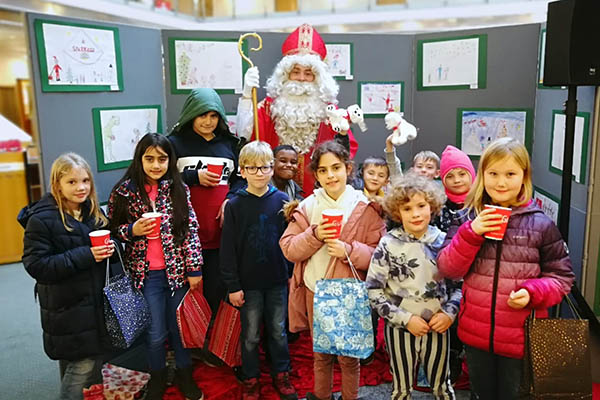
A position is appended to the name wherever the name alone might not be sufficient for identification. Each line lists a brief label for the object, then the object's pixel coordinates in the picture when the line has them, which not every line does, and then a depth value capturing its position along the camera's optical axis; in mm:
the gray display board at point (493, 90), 4156
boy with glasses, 2957
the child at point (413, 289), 2408
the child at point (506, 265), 2184
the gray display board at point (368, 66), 4543
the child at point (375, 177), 3500
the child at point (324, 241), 2648
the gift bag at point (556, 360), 2197
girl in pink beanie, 3188
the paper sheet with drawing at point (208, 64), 4289
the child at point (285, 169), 3479
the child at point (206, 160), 3410
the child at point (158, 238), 2979
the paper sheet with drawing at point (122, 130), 3723
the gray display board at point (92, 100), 3279
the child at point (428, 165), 3639
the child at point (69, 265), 2670
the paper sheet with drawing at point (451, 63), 4395
